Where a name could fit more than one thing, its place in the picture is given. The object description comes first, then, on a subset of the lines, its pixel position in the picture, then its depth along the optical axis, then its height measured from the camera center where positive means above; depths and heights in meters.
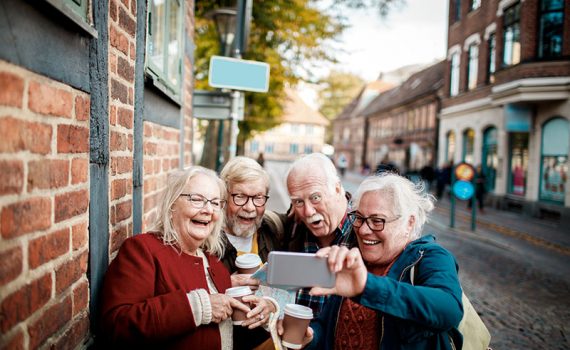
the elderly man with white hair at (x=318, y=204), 2.40 -0.25
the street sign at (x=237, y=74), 4.68 +0.90
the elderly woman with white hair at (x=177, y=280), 1.57 -0.51
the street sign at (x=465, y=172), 10.23 -0.20
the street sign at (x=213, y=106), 5.91 +0.69
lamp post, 6.96 +2.17
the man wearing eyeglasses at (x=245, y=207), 2.51 -0.29
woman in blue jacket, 1.46 -0.45
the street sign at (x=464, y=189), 9.91 -0.58
